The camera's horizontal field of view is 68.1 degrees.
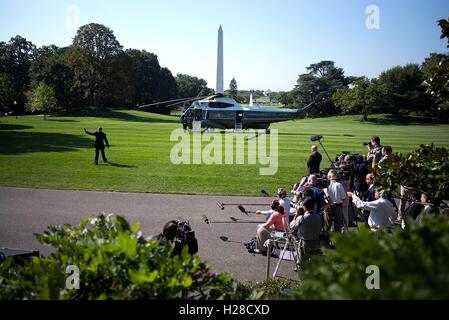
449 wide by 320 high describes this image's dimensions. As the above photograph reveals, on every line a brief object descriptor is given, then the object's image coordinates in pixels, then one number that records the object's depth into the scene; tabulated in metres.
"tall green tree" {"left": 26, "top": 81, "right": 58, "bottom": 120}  63.94
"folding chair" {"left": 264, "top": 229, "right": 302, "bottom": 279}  7.14
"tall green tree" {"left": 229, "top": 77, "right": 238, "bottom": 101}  197.40
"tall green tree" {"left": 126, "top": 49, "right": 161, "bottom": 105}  97.97
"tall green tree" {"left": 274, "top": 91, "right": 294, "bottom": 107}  120.43
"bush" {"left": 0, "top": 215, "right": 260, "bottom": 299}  2.49
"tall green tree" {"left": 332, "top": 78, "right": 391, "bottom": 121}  87.00
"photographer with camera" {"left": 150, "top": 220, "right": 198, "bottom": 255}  5.79
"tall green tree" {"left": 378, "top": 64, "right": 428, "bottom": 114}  90.56
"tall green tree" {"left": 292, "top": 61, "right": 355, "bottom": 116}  105.62
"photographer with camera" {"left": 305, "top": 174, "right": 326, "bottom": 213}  8.77
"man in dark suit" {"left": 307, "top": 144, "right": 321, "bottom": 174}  13.59
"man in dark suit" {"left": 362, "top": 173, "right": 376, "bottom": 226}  9.15
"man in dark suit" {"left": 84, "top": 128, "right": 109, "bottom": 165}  19.53
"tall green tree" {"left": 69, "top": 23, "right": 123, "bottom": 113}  72.75
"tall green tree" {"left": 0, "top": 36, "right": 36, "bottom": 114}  81.00
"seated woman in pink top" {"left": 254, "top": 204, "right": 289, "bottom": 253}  8.47
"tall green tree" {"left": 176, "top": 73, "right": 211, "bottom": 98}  136.50
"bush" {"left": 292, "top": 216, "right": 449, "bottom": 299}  1.50
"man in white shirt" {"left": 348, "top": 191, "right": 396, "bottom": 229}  7.92
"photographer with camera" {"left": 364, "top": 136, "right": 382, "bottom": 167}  12.68
